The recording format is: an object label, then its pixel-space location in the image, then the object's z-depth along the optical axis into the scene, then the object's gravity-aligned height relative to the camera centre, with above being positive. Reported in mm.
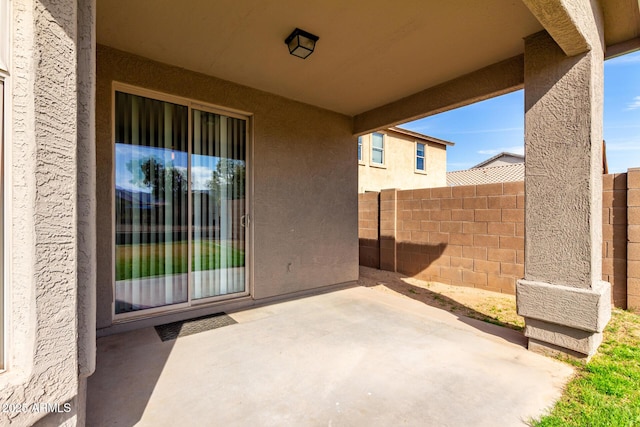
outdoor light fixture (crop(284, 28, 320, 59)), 3215 +1952
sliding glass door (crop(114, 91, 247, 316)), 3752 +144
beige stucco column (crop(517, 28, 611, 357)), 2805 +124
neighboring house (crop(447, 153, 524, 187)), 15938 +2239
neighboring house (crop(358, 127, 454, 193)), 12672 +2588
